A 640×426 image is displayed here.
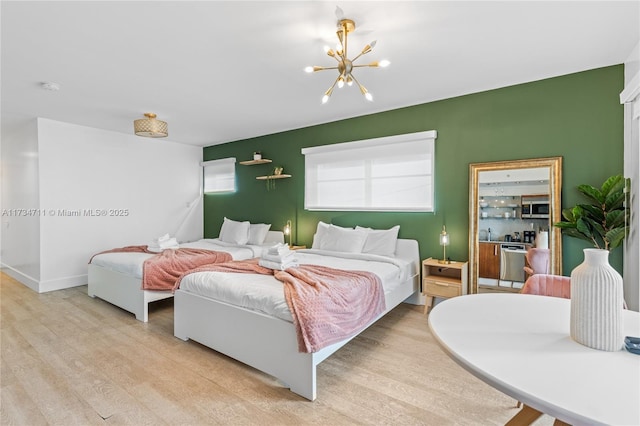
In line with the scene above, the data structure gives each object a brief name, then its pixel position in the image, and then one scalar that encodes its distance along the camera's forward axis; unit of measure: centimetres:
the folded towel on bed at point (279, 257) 293
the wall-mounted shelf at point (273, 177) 501
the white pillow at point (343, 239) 391
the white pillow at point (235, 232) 511
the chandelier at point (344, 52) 210
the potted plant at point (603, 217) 254
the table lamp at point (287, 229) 507
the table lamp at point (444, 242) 357
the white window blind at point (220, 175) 595
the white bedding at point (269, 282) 225
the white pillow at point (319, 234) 430
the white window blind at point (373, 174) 384
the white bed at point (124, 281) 340
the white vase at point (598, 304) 97
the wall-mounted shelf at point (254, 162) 519
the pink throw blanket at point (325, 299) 201
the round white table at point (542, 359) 73
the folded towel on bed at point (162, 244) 412
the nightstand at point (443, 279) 333
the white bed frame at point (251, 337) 204
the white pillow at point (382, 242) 381
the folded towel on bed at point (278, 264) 290
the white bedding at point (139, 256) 354
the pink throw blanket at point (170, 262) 340
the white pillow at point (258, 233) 507
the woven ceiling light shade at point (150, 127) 378
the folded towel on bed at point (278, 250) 299
